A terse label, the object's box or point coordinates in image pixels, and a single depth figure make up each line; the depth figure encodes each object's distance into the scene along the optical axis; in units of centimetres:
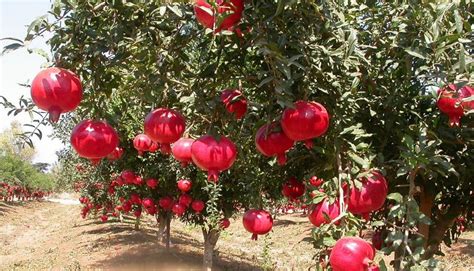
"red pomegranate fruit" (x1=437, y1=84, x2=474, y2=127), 164
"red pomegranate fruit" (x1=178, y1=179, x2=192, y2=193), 511
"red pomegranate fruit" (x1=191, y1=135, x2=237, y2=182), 152
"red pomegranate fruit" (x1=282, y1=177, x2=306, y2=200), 274
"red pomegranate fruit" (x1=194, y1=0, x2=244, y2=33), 140
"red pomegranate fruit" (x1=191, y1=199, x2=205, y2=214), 664
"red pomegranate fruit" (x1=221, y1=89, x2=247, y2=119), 175
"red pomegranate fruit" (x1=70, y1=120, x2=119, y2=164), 150
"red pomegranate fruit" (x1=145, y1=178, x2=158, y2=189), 720
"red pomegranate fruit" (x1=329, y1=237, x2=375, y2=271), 129
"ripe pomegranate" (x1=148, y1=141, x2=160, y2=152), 252
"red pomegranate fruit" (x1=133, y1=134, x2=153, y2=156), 254
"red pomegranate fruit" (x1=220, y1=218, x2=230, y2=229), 787
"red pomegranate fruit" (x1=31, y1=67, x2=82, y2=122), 137
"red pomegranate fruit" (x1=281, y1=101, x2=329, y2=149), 144
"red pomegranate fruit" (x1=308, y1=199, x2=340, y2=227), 157
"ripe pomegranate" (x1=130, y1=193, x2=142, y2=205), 1010
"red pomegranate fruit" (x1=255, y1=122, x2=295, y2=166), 160
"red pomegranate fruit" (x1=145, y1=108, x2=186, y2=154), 163
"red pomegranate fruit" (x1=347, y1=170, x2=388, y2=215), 157
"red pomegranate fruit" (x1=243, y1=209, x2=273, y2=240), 224
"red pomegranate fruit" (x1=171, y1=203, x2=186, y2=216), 712
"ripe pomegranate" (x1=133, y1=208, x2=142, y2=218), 1320
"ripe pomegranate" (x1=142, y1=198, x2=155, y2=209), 875
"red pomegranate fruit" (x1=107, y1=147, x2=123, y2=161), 220
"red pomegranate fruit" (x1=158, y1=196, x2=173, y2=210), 887
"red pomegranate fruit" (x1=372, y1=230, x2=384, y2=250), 299
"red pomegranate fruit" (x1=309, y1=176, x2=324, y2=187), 251
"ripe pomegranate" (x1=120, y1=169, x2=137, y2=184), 573
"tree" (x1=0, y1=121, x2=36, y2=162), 5268
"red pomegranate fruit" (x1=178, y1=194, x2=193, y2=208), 712
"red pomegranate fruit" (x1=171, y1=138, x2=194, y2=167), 199
